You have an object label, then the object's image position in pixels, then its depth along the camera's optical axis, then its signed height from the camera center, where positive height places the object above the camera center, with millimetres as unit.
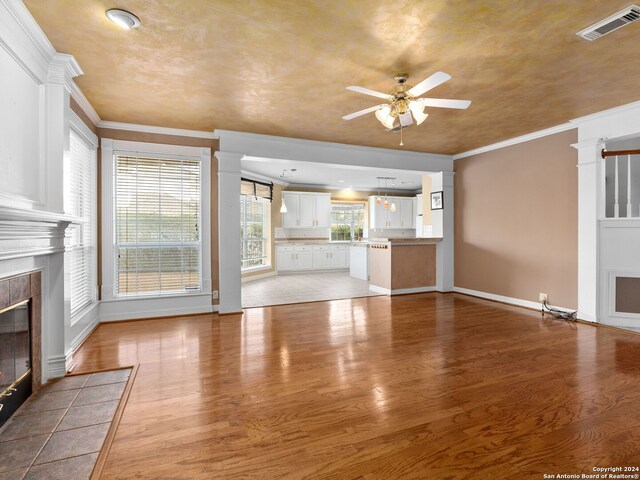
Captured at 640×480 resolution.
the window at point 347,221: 10359 +527
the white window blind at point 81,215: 3363 +257
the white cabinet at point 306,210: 9188 +800
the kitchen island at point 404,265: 6023 -540
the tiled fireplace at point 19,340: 2033 -705
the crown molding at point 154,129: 4214 +1475
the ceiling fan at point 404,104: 2643 +1138
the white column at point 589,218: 4082 +235
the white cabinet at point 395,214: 10289 +740
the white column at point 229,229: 4645 +125
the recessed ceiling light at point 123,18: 2121 +1472
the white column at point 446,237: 6199 -4
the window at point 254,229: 7738 +205
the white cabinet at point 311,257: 8945 -557
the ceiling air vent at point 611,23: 2127 +1465
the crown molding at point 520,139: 4416 +1486
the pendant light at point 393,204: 9492 +968
